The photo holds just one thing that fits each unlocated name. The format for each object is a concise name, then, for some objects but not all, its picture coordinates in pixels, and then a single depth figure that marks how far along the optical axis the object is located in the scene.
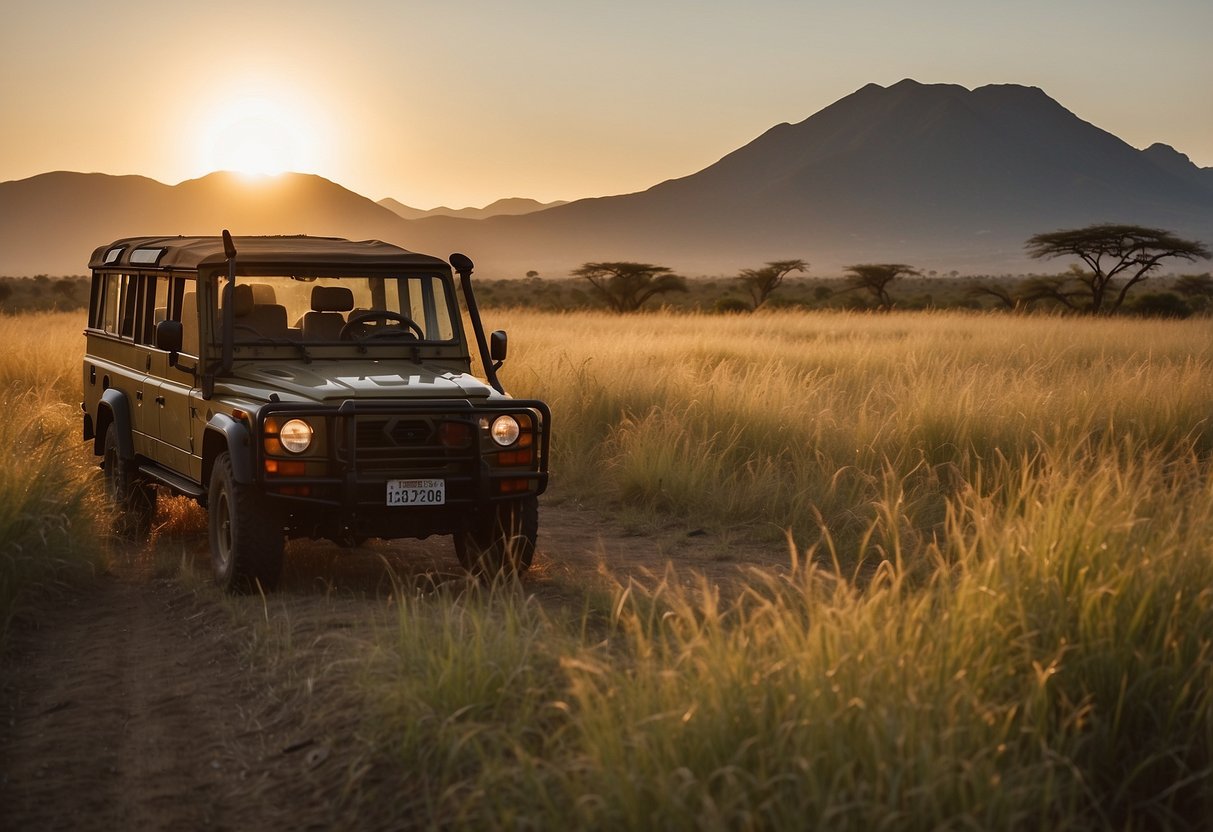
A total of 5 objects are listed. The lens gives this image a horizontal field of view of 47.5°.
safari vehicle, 6.87
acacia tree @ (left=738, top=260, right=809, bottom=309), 54.06
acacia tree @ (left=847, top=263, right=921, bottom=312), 51.59
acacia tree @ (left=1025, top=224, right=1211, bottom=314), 37.59
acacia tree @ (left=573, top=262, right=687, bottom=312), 50.25
